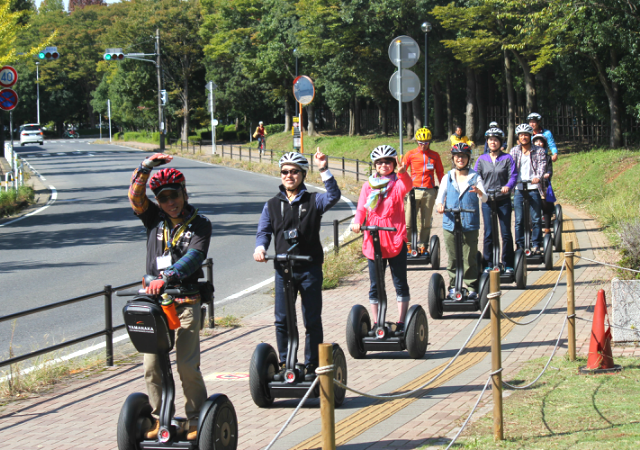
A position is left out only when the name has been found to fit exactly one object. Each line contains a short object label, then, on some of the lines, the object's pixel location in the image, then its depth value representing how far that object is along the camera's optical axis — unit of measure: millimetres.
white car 148875
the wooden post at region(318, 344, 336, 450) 6992
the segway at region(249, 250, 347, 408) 11258
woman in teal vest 17312
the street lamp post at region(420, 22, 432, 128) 50719
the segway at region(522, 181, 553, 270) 22687
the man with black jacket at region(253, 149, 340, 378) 11445
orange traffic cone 12992
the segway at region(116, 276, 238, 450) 8734
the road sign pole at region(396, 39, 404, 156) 25953
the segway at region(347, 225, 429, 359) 14055
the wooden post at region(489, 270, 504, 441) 9828
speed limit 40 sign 42906
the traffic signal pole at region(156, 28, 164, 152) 107312
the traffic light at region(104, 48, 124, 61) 82500
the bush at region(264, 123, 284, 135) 138500
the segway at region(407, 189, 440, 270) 23578
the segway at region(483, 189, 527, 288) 19625
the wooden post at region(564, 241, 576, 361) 13539
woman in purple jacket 19859
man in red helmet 9266
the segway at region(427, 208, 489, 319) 17141
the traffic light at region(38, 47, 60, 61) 63912
